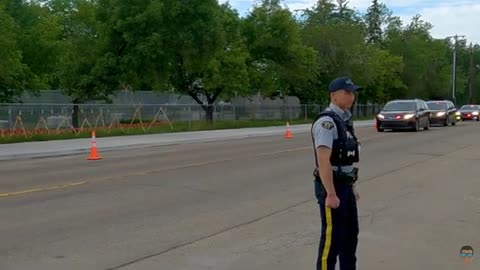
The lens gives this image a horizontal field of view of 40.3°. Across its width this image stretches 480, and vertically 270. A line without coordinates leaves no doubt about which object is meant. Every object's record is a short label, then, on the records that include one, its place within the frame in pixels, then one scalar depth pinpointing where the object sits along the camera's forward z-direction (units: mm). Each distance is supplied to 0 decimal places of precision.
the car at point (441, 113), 40250
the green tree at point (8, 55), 23531
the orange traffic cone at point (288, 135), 29278
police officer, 4883
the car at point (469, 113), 57531
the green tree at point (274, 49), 42688
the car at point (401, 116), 32219
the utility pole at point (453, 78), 78275
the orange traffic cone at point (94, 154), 18731
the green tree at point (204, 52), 31719
